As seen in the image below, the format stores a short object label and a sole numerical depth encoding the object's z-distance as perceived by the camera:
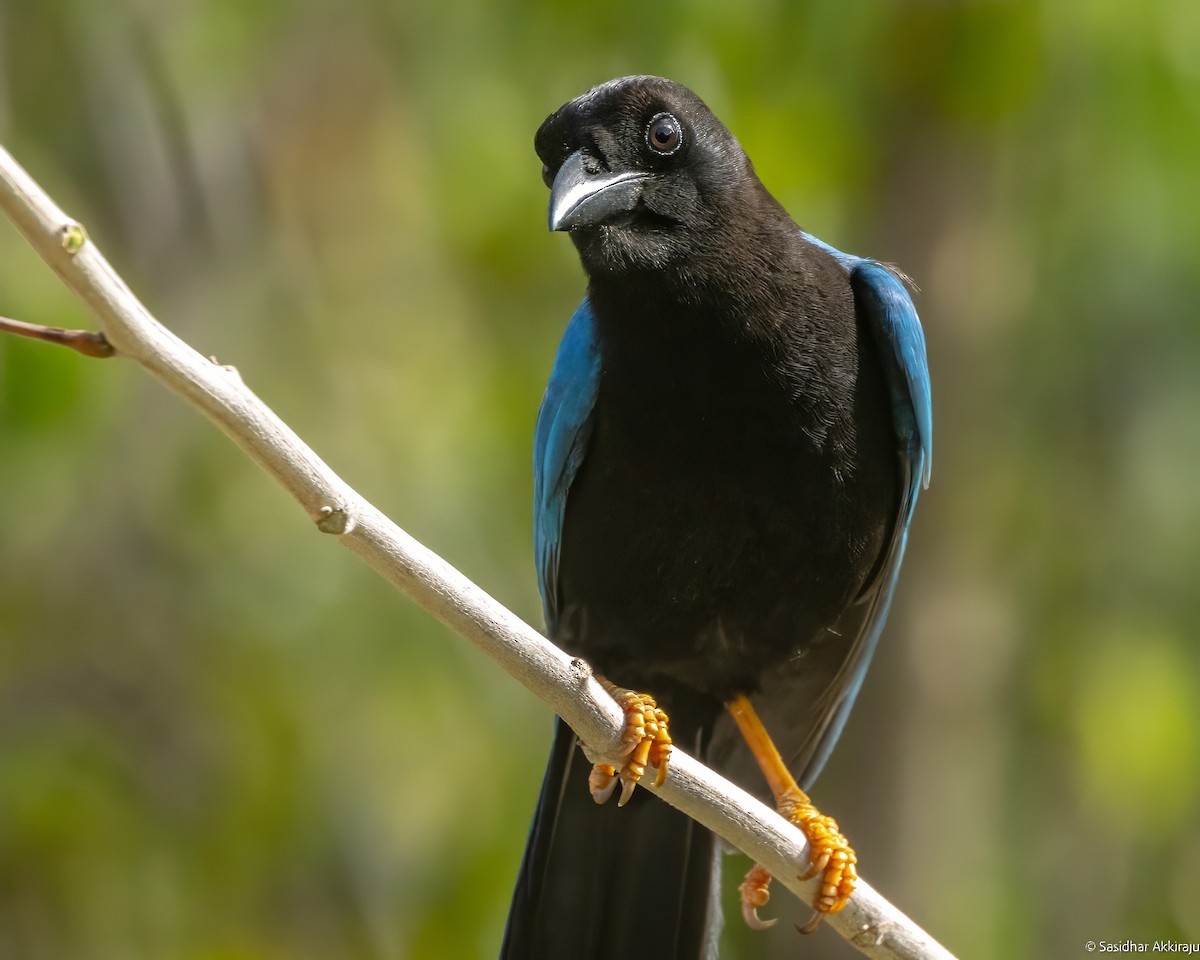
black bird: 7.56
